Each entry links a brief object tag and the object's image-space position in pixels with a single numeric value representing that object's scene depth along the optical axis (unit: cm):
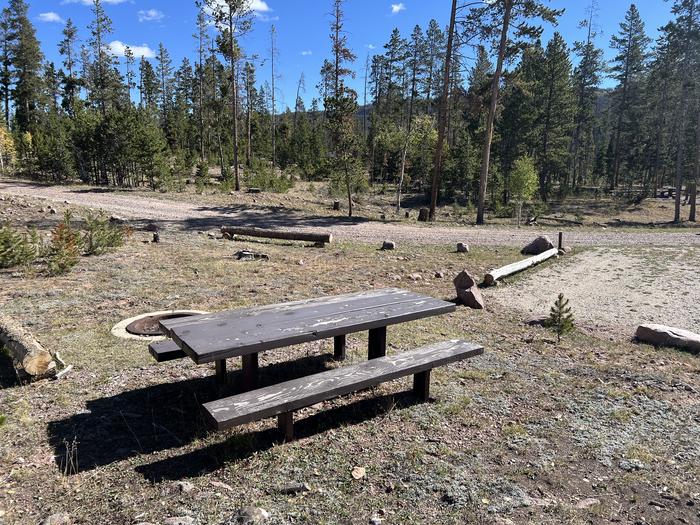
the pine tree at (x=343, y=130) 1806
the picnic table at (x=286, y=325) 339
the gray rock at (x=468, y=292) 762
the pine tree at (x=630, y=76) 4003
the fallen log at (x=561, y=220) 2285
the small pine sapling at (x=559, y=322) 647
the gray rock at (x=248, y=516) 253
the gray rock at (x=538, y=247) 1259
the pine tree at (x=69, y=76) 4391
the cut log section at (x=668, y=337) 588
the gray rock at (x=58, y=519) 247
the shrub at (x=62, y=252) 783
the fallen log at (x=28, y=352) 408
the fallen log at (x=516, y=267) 925
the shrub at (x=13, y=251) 794
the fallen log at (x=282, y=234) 1263
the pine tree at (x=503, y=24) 1800
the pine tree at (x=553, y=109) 3309
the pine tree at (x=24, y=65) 3862
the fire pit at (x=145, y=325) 538
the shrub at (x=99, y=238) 942
